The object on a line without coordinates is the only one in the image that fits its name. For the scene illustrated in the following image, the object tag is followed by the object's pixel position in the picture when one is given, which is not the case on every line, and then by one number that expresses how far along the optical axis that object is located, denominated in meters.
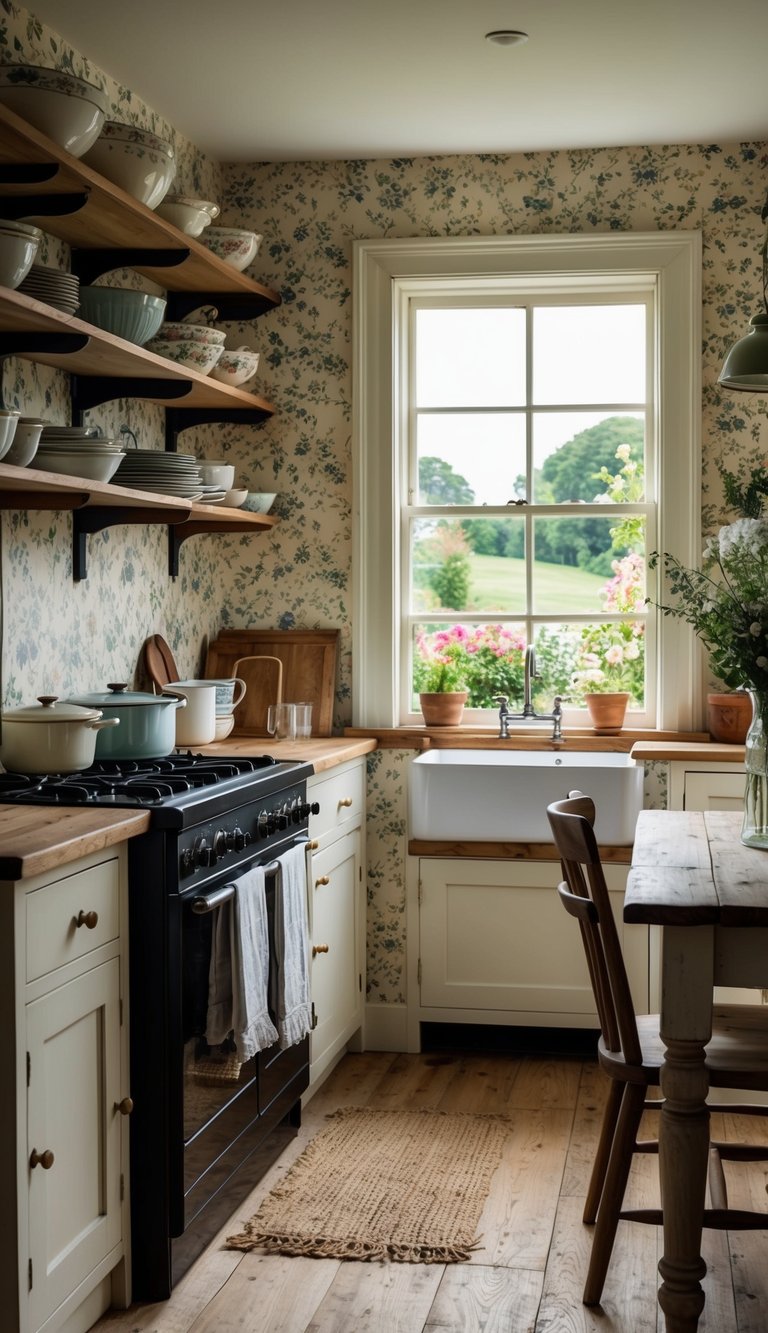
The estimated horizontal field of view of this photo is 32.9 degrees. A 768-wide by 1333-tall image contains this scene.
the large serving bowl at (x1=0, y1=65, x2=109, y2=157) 2.60
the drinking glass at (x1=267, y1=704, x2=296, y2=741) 3.94
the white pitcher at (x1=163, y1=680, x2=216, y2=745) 3.57
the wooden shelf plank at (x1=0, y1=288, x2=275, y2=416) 2.46
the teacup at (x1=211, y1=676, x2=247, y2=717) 3.75
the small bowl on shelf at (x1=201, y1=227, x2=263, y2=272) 3.72
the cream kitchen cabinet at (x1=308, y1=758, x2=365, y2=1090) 3.50
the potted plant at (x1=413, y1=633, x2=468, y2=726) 4.16
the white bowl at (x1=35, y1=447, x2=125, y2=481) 2.69
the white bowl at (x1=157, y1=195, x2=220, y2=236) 3.33
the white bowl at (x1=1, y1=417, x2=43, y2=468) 2.49
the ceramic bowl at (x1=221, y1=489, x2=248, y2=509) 3.77
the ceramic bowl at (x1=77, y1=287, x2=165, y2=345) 2.97
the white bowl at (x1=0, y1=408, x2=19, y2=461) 2.36
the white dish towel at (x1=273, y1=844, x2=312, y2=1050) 2.96
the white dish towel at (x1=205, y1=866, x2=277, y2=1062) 2.62
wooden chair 2.34
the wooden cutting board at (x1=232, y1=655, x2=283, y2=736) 4.19
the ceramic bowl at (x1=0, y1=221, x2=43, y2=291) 2.37
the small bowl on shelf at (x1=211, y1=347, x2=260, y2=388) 3.74
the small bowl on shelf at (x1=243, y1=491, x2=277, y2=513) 4.06
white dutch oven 2.70
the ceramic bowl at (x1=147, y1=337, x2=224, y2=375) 3.46
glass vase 2.56
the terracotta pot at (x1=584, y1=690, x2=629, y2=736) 4.06
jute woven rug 2.72
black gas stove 2.39
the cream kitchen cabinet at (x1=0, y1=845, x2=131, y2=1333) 1.97
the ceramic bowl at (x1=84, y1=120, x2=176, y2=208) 2.95
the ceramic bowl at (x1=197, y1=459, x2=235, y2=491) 3.67
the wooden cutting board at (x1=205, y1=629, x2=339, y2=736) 4.20
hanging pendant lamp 2.68
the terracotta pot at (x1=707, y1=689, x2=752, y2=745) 3.89
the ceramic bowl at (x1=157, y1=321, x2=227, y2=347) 3.50
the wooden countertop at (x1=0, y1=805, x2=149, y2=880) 1.93
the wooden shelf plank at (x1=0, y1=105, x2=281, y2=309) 2.50
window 4.16
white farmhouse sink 3.72
